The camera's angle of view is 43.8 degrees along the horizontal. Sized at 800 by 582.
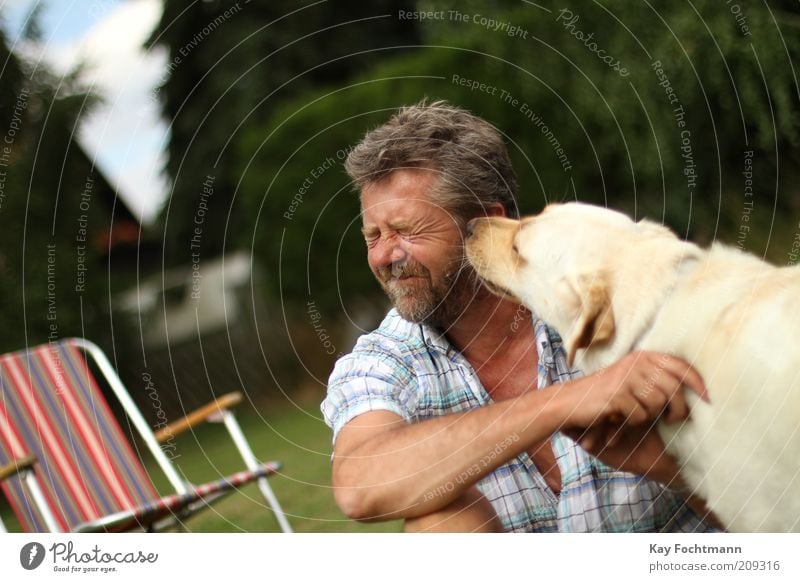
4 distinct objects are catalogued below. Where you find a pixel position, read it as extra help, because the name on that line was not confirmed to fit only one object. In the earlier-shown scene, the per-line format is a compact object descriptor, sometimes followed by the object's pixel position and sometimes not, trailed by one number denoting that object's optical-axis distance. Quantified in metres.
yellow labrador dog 2.30
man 2.30
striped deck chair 3.84
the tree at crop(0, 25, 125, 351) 6.15
